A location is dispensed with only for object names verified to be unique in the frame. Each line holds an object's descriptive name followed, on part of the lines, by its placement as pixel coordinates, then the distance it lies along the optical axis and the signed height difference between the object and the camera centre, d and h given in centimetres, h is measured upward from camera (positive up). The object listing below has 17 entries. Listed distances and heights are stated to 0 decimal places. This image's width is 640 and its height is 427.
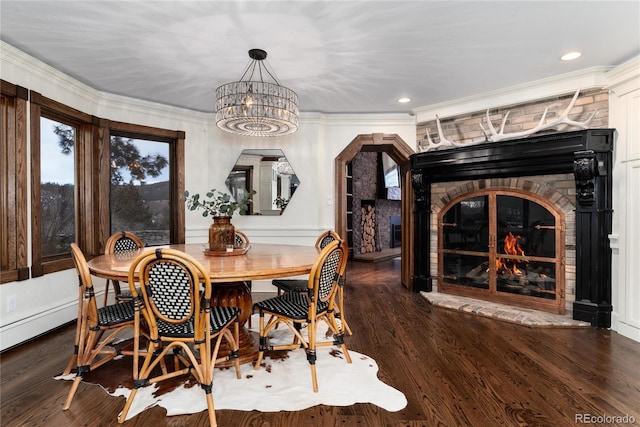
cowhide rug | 188 -108
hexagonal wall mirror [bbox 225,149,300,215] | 457 +47
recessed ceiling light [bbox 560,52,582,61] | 279 +131
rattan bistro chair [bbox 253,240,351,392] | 205 -65
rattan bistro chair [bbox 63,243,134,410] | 197 -67
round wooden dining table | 190 -35
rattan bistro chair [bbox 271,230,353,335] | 279 -66
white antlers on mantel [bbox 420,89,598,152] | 313 +83
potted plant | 266 -14
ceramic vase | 268 -20
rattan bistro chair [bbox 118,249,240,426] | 169 -51
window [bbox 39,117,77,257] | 318 +23
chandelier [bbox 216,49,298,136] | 259 +80
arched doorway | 450 +46
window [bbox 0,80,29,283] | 271 +22
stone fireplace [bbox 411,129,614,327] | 308 -13
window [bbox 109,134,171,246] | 400 +27
